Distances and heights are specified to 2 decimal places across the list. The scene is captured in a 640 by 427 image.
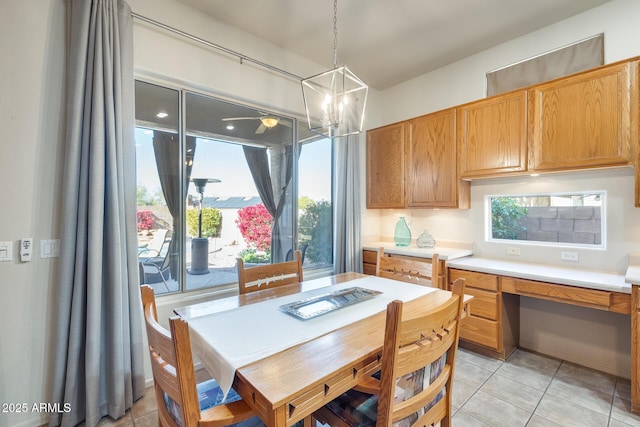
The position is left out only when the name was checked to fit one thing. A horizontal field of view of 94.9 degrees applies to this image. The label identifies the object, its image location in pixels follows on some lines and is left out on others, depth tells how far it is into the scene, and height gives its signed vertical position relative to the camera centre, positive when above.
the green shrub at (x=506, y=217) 2.93 -0.05
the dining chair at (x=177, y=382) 0.86 -0.54
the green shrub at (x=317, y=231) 3.36 -0.22
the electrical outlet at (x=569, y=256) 2.53 -0.38
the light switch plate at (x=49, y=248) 1.82 -0.23
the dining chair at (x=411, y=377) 0.96 -0.63
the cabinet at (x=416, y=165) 3.07 +0.54
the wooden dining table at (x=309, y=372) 0.89 -0.55
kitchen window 2.48 -0.06
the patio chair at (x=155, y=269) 2.31 -0.47
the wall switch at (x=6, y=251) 1.71 -0.23
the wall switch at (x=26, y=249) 1.76 -0.23
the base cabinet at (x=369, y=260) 3.51 -0.60
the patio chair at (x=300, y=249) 3.17 -0.44
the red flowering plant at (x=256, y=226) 2.87 -0.14
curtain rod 2.16 +1.42
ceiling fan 2.96 +0.93
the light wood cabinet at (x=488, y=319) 2.52 -0.95
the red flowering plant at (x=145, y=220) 2.30 -0.07
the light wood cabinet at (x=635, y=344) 1.86 -0.84
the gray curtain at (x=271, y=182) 2.93 +0.31
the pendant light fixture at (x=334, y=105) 1.81 +0.91
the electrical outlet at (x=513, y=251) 2.88 -0.38
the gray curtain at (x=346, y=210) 3.39 +0.02
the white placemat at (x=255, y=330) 1.10 -0.53
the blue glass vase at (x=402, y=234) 3.57 -0.27
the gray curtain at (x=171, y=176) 2.37 +0.29
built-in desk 1.91 -0.61
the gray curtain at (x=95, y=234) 1.80 -0.15
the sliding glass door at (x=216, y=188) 2.35 +0.22
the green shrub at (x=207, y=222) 2.53 -0.09
